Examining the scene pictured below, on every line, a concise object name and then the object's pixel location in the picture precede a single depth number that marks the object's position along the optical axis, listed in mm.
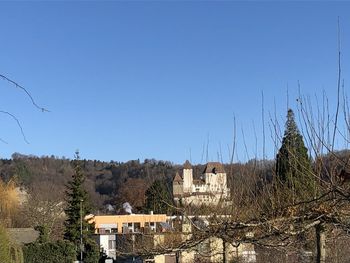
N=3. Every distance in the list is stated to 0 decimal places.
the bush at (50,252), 36875
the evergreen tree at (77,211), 44250
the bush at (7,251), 21422
